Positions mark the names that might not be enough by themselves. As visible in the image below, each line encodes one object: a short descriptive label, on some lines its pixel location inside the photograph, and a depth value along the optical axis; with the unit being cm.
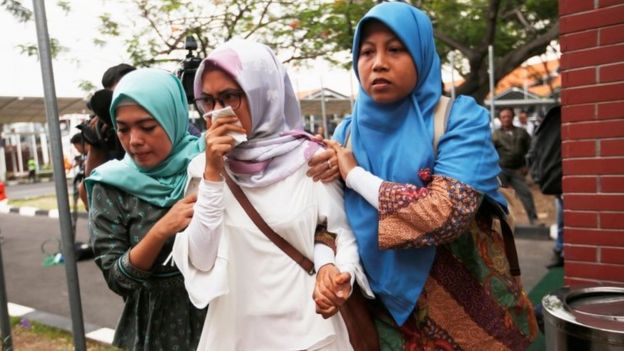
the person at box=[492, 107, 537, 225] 713
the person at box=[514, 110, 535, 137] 1430
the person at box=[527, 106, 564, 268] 338
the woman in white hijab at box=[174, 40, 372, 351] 143
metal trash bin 144
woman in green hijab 163
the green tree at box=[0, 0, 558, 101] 614
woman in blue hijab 132
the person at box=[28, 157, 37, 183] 2484
